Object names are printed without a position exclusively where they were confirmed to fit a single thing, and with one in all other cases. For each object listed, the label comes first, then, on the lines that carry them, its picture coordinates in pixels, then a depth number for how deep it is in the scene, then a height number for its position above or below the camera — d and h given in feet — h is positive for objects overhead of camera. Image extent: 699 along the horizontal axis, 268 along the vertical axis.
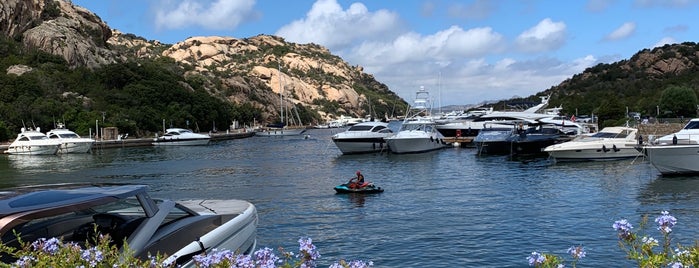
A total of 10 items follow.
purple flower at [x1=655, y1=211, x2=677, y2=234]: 16.35 -2.80
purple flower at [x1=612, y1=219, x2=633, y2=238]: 16.39 -2.89
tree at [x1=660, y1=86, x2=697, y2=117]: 251.80 +7.77
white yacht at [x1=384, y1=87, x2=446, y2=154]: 162.91 -3.59
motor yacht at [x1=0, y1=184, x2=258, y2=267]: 20.20 -3.36
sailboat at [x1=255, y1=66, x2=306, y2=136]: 366.84 -1.78
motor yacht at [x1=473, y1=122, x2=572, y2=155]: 147.64 -4.06
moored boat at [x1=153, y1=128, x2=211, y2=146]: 246.68 -3.72
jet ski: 81.10 -8.43
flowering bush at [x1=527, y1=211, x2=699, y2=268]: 15.24 -3.47
